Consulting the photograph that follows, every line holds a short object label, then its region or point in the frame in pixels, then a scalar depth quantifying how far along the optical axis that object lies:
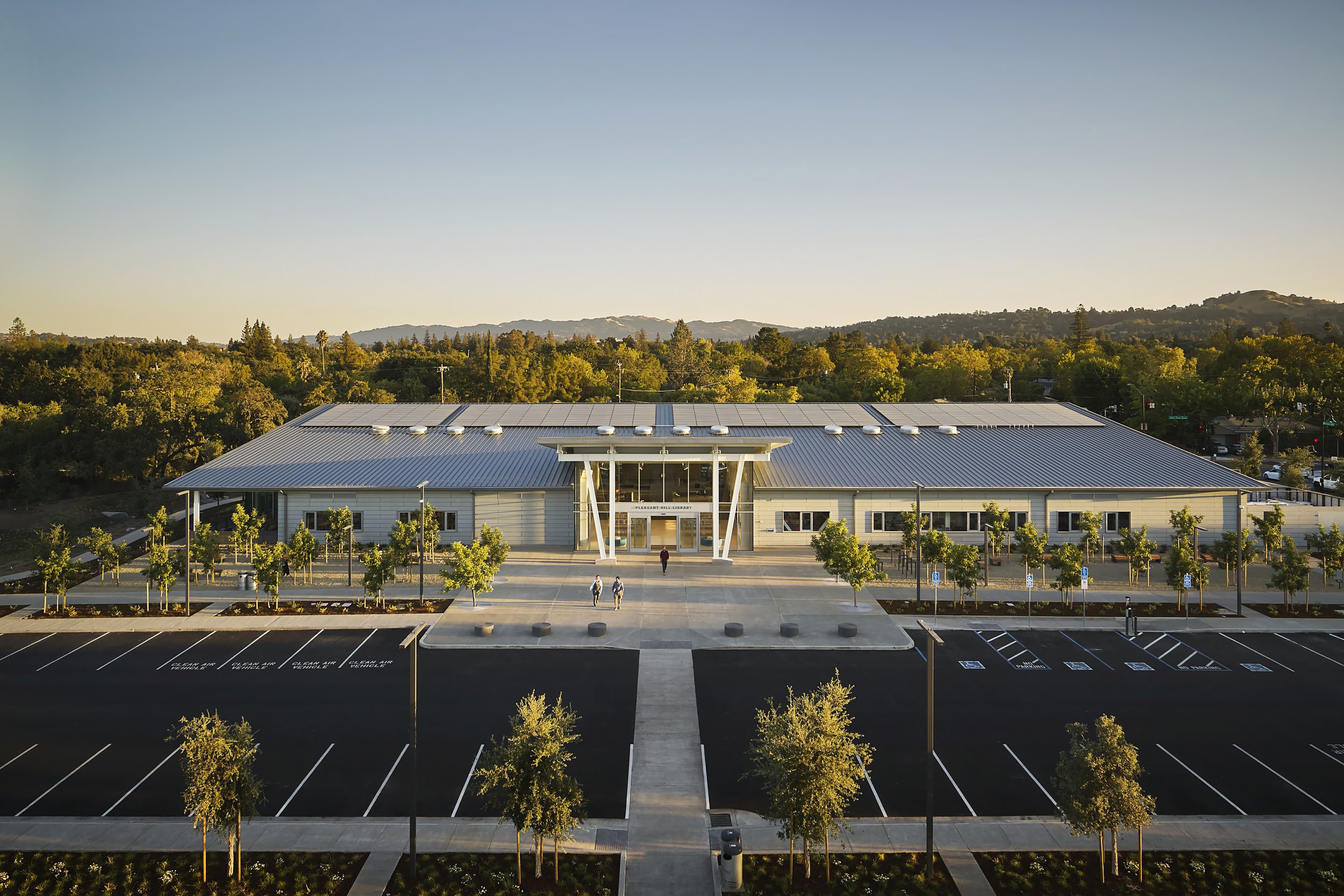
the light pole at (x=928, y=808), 17.44
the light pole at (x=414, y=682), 17.69
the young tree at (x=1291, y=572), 38.28
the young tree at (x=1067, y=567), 38.31
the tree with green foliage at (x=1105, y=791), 17.28
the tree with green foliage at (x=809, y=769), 17.19
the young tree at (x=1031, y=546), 40.28
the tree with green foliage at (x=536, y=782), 17.20
